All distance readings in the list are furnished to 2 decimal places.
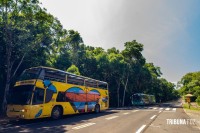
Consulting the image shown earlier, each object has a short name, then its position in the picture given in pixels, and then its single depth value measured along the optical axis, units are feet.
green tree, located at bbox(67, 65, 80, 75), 98.94
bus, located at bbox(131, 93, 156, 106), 160.61
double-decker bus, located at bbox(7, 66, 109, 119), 45.34
